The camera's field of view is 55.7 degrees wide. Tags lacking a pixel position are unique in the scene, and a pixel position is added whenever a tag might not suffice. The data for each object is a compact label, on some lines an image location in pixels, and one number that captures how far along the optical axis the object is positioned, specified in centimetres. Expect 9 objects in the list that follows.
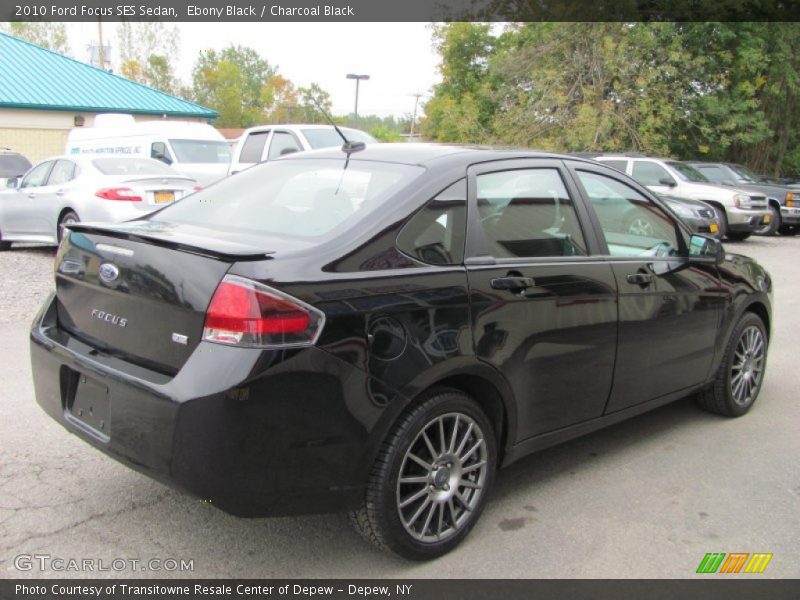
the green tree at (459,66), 3397
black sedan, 275
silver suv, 1666
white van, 1562
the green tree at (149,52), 6250
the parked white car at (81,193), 1028
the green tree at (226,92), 7150
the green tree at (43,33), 6412
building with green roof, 2916
